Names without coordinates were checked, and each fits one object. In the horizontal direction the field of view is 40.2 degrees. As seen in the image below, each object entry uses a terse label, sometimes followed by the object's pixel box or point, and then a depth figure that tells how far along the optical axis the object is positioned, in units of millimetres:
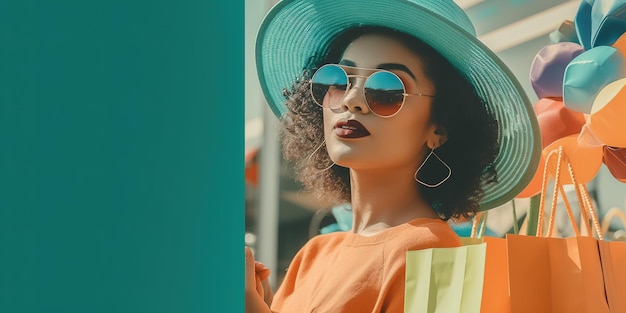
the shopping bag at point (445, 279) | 1442
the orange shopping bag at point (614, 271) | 1520
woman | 1732
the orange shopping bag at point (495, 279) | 1536
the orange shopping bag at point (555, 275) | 1486
